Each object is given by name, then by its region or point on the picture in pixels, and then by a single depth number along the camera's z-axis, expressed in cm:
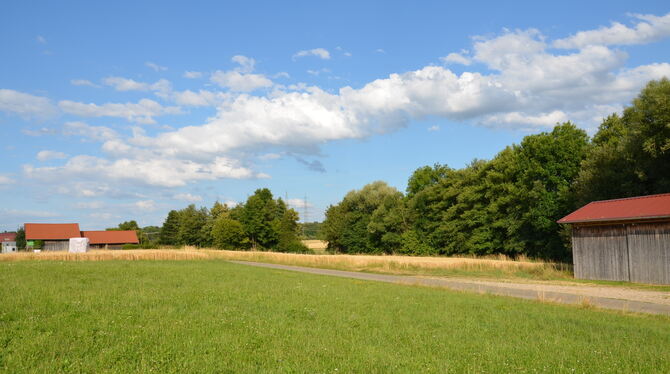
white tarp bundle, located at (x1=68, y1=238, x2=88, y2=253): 5922
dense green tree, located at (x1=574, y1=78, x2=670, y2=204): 3119
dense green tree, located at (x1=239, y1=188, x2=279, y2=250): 9500
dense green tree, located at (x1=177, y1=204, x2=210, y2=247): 10869
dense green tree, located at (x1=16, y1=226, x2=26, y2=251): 8781
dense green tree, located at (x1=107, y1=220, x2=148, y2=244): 12975
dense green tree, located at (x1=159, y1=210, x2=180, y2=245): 11406
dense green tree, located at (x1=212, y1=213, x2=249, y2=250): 9194
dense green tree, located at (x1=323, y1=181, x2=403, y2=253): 7600
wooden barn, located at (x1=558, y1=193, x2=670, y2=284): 2509
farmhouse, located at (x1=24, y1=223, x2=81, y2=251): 8338
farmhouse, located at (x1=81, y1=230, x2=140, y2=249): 9475
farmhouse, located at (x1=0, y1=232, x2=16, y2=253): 8936
